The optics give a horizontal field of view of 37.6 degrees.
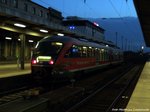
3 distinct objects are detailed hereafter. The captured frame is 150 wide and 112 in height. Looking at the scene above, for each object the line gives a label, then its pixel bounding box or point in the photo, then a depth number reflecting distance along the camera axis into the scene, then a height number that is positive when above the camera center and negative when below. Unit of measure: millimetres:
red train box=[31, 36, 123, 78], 11844 -23
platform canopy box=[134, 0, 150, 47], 14659 +3553
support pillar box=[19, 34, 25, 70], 19402 +937
